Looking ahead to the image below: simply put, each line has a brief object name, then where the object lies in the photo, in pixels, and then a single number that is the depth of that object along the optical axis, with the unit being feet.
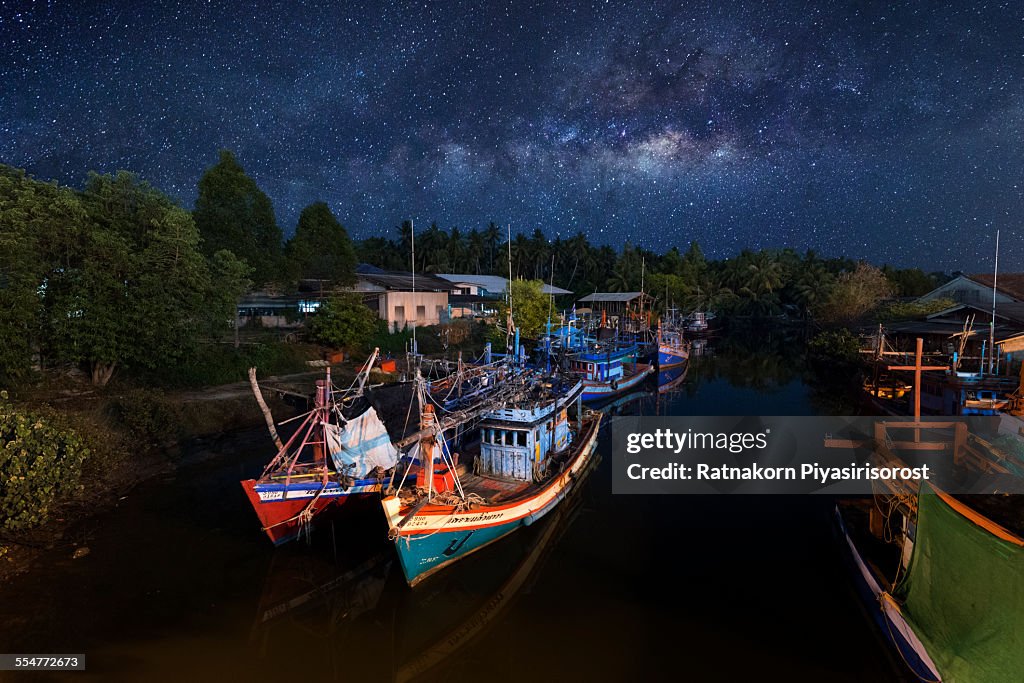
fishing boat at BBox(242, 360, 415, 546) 53.72
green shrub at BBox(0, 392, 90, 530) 47.91
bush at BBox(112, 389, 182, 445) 82.34
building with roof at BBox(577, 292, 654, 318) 253.85
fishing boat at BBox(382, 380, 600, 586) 47.34
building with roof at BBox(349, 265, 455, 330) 170.81
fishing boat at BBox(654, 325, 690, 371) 175.11
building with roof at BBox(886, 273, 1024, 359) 118.01
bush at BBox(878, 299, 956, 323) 159.84
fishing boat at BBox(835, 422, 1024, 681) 27.84
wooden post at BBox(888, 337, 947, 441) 53.71
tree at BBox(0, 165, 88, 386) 71.67
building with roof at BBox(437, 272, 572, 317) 205.64
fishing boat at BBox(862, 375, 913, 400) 106.42
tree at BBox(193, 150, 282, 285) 153.48
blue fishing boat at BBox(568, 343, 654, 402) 139.13
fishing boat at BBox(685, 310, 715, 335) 295.62
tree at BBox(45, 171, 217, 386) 81.82
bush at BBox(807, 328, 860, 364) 165.37
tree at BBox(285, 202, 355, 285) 164.40
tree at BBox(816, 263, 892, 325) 206.08
